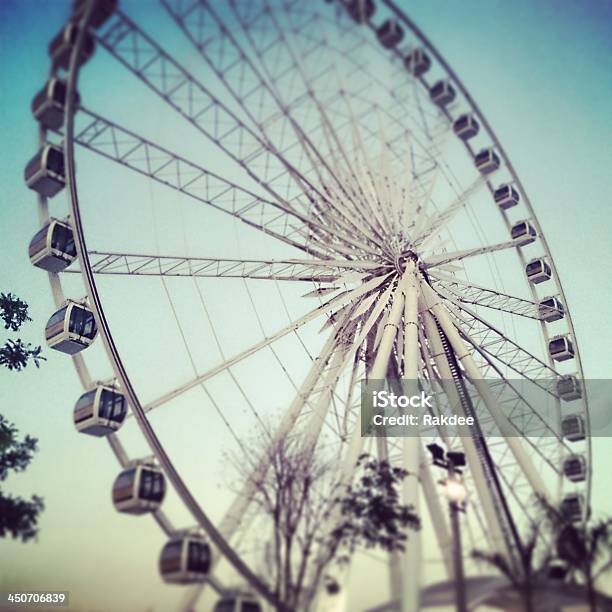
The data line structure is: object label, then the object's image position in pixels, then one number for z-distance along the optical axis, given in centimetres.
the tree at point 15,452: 1469
